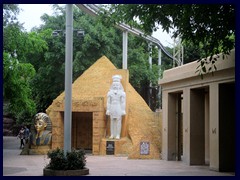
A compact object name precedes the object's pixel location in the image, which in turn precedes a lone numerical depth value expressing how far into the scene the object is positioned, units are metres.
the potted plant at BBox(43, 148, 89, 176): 12.41
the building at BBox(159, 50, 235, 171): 14.65
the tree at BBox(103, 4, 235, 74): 11.67
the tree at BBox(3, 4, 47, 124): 17.62
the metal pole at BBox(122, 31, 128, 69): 24.13
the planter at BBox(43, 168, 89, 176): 12.33
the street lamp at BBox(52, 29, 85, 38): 14.83
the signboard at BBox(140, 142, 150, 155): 19.98
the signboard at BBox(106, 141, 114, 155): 22.09
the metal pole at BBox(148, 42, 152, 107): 27.00
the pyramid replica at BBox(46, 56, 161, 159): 22.09
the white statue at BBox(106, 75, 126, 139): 22.58
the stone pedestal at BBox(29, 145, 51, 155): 21.84
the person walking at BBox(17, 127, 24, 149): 25.14
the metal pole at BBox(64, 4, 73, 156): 12.76
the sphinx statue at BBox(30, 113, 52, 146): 22.14
